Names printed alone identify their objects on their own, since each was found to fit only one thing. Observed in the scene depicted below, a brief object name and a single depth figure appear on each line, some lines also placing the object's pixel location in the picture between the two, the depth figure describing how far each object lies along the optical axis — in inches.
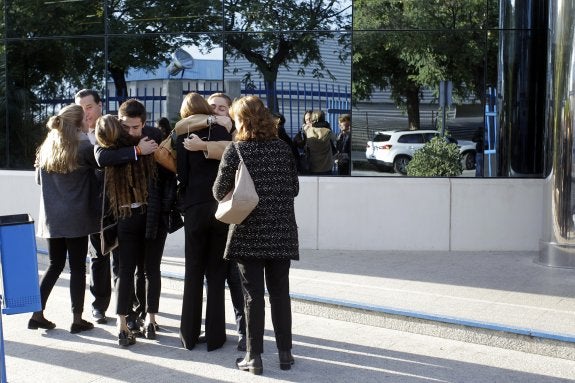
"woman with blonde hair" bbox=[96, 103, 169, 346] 247.4
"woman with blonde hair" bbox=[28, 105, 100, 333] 260.4
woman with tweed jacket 220.1
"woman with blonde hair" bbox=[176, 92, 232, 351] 239.0
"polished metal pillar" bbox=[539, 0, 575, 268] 340.2
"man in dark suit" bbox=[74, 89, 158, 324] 274.4
